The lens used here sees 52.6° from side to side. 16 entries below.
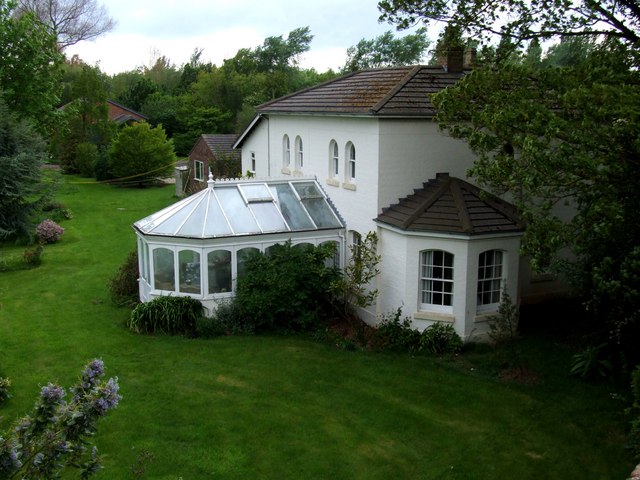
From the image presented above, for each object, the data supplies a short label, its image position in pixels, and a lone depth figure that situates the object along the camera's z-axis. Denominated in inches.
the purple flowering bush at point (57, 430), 233.8
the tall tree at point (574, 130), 410.9
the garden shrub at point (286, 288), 677.9
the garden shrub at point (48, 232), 1144.8
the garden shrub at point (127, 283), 811.4
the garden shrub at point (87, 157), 1878.7
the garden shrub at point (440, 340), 627.8
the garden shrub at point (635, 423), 385.6
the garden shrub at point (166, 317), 685.9
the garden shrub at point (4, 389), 519.2
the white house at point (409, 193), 636.1
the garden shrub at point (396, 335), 643.5
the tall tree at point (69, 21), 2628.0
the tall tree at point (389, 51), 2765.7
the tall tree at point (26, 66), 1294.3
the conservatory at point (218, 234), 703.1
